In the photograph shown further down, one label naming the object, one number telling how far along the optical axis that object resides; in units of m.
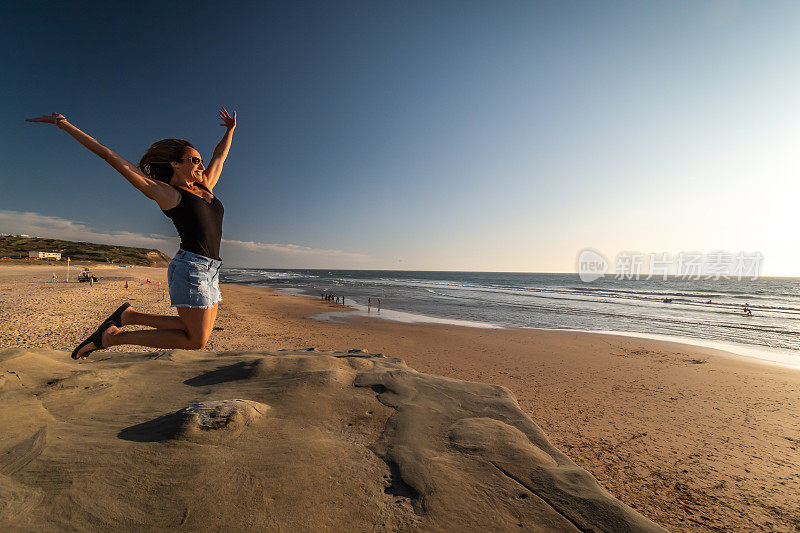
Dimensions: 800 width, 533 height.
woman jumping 2.74
